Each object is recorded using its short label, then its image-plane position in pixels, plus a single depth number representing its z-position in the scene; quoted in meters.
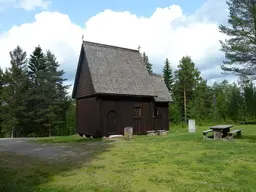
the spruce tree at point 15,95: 39.81
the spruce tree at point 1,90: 40.17
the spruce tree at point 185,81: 52.41
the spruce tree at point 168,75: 58.00
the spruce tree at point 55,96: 44.44
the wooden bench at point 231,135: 16.92
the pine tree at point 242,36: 17.75
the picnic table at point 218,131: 17.19
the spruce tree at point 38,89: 43.16
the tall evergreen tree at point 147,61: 65.19
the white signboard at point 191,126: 23.70
